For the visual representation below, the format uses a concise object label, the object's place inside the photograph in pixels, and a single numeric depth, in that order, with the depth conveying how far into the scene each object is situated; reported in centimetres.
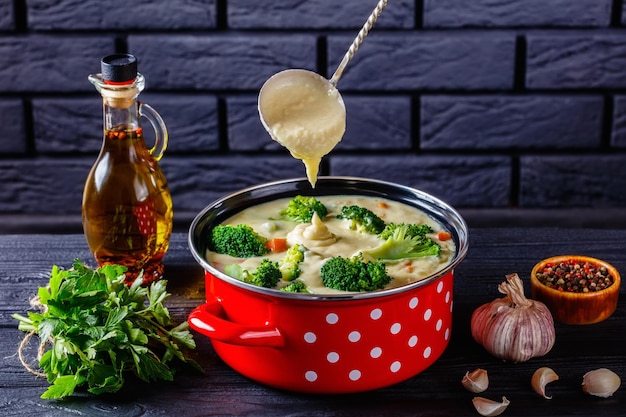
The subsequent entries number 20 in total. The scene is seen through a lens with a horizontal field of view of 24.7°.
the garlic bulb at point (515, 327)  105
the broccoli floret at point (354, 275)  102
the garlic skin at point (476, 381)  101
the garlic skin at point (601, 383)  100
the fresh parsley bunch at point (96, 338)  101
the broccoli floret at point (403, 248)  108
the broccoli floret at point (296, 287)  102
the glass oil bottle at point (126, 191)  112
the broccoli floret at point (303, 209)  115
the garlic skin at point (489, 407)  98
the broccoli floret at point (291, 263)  105
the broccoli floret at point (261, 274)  103
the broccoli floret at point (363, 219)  113
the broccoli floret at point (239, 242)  109
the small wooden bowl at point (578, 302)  109
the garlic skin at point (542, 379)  101
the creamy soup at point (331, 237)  106
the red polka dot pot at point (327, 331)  99
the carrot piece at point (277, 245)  110
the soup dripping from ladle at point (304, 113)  111
